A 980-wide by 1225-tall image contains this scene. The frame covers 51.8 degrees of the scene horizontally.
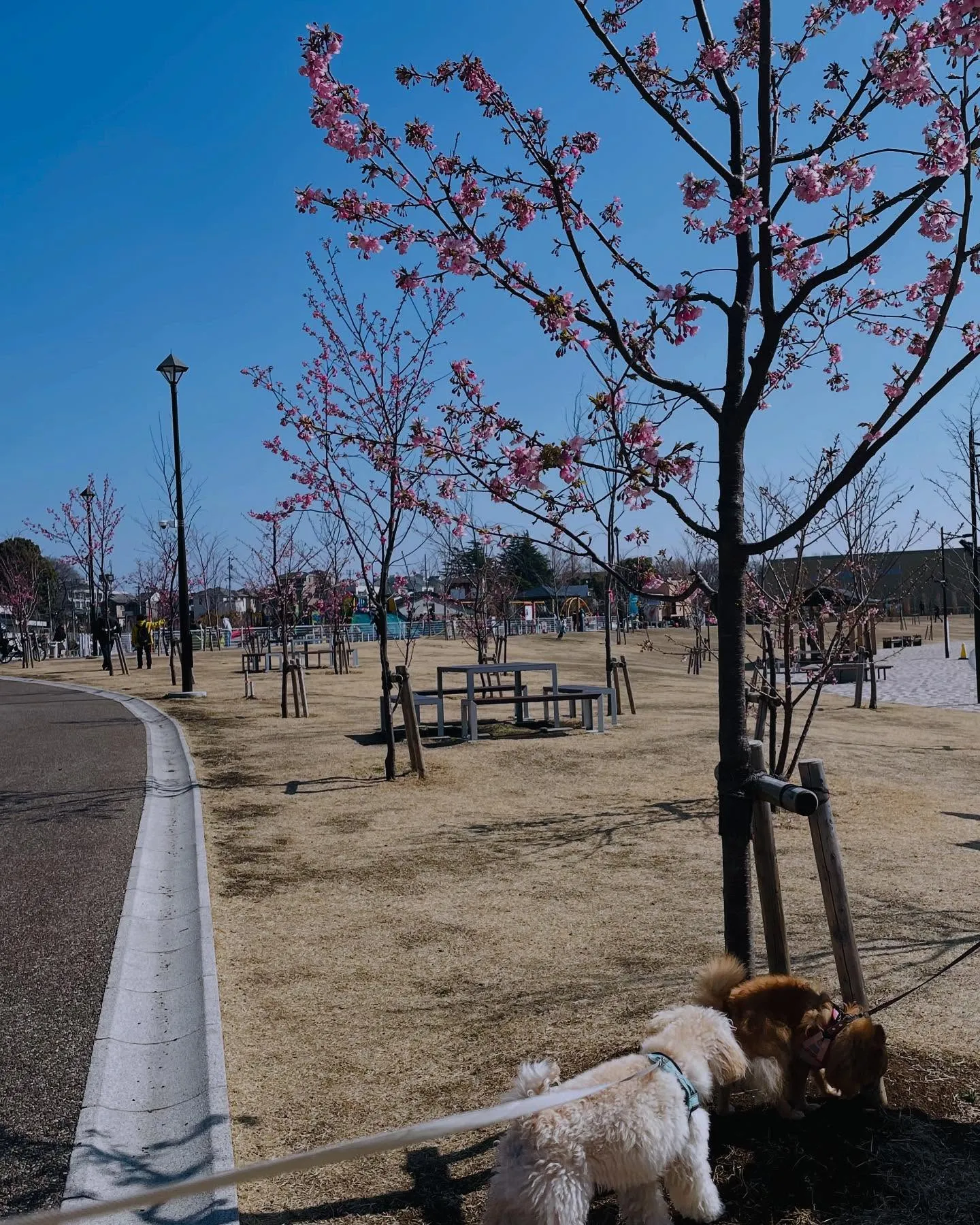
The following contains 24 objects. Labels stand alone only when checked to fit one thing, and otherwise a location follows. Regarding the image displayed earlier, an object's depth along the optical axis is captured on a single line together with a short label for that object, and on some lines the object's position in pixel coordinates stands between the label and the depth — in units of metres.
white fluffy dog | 2.32
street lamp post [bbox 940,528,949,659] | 31.72
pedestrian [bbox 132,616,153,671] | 31.12
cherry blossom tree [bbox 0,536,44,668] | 35.16
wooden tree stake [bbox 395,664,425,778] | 9.91
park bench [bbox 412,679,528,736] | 13.17
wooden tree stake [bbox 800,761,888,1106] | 3.23
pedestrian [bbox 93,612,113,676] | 28.98
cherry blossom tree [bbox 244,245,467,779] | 9.94
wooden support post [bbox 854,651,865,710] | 19.22
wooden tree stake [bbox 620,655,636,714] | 16.16
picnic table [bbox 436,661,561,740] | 12.80
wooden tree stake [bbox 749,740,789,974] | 3.37
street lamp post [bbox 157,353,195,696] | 19.78
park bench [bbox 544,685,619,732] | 13.35
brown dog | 2.95
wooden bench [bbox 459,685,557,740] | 12.77
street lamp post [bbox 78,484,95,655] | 32.28
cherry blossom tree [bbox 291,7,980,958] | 3.42
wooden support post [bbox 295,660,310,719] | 16.40
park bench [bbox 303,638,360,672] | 24.77
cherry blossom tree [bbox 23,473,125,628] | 32.91
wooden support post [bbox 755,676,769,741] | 8.80
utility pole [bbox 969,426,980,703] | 16.89
